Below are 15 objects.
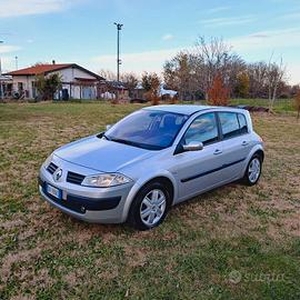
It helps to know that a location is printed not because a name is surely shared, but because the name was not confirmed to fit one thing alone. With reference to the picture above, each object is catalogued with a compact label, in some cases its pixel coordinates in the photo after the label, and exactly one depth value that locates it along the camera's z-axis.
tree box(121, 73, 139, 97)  41.93
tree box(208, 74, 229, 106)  18.22
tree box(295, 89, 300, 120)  18.45
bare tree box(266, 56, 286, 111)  24.36
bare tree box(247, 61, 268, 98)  39.68
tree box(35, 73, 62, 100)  30.77
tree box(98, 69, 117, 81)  60.28
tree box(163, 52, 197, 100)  36.06
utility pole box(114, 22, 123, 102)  40.47
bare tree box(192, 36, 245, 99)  32.36
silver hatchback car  3.47
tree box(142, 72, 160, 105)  25.37
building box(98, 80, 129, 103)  37.43
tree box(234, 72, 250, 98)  38.31
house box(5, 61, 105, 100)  35.16
